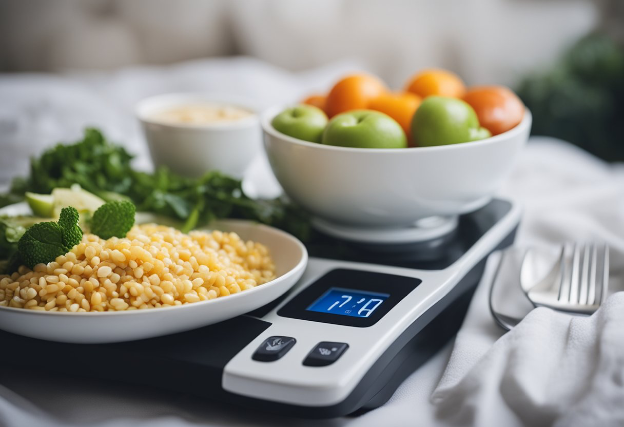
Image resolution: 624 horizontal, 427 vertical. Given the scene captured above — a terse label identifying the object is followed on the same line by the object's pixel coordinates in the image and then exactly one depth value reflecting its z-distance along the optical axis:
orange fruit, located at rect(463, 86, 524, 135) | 0.94
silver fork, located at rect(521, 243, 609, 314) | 0.82
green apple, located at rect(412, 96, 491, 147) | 0.85
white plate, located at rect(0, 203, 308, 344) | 0.61
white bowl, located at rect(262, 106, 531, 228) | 0.83
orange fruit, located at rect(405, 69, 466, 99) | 1.01
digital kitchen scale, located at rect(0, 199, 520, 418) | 0.58
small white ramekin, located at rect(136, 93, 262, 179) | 1.16
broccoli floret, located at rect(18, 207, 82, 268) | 0.69
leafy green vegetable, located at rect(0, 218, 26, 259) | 0.79
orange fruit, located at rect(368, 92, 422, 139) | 0.92
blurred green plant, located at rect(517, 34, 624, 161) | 2.77
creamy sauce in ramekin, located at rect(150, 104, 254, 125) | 1.24
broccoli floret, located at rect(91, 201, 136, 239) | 0.75
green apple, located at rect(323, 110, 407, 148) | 0.84
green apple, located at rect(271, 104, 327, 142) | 0.91
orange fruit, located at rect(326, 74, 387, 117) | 0.97
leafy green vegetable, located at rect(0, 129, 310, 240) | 0.94
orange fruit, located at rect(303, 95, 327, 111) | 1.06
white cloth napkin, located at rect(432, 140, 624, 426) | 0.58
